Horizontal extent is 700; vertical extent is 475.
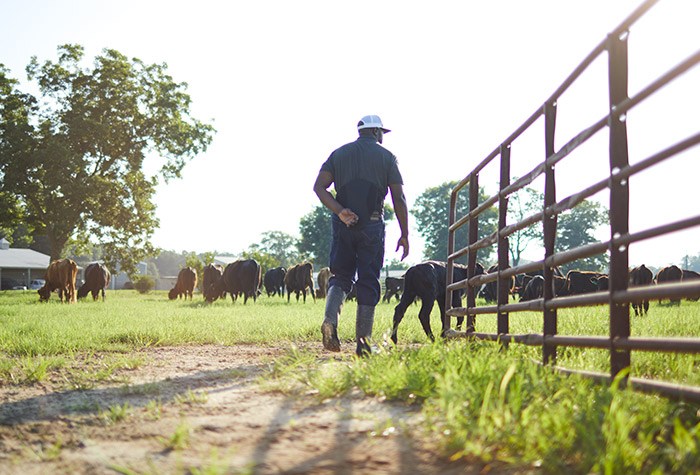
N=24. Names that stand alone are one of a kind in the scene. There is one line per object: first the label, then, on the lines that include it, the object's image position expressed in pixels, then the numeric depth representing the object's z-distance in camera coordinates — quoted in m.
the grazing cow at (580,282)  20.59
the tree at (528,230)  92.06
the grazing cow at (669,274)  22.38
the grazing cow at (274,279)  44.34
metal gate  3.08
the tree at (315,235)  100.19
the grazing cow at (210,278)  32.53
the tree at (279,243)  161.75
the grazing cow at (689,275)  20.80
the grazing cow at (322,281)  40.41
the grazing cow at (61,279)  28.56
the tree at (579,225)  92.50
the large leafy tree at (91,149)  36.31
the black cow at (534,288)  21.22
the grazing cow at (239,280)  30.06
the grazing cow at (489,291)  32.95
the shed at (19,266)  80.25
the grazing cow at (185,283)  40.25
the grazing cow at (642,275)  21.12
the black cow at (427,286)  9.45
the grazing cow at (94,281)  31.50
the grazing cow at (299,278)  35.06
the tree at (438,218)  96.19
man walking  6.59
